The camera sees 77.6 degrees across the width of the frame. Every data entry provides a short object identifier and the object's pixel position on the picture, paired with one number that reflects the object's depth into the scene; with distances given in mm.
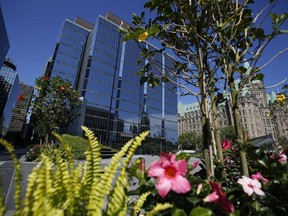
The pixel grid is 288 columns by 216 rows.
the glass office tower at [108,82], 50344
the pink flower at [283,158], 1221
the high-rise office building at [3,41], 62056
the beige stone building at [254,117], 71125
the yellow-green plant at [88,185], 691
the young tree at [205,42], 1418
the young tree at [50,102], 14391
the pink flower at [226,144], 2161
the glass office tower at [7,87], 86812
